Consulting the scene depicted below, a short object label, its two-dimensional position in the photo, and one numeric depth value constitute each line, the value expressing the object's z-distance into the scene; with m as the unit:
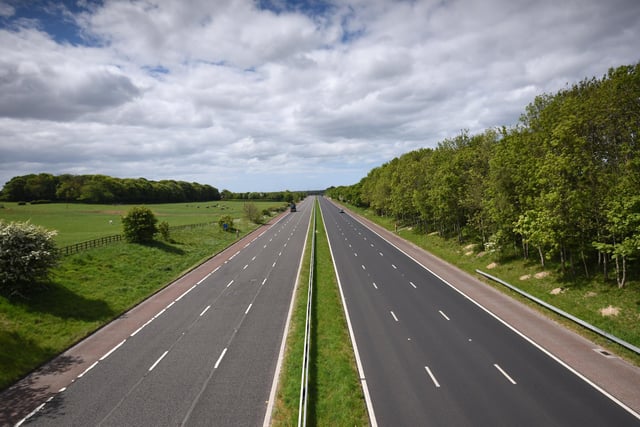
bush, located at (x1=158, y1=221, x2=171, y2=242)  48.15
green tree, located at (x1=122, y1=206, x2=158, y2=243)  43.12
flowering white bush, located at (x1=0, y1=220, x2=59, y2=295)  21.52
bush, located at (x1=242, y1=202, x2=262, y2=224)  84.88
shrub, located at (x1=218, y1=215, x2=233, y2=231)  66.88
